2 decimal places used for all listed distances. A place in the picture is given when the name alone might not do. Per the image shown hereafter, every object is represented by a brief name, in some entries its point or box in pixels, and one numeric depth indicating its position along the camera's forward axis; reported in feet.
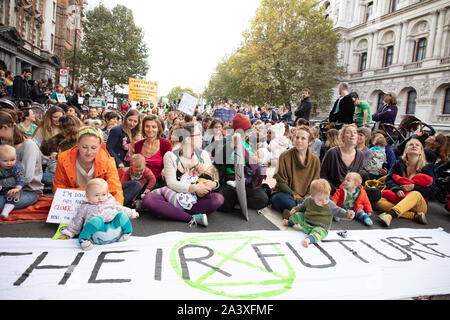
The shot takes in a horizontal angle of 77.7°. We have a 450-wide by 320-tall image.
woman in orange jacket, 10.66
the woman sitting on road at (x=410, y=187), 13.87
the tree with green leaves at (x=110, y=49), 96.78
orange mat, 10.97
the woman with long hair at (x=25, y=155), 11.57
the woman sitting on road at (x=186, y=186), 12.06
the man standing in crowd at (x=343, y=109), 22.86
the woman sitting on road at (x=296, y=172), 13.88
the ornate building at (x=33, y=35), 72.84
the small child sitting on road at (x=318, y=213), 10.61
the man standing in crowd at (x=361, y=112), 22.98
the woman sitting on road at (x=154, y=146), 15.07
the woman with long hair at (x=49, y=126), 16.39
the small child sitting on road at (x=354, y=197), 13.39
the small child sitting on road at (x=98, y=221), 9.02
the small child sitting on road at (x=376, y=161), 18.48
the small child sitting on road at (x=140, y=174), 13.80
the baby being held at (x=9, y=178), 10.86
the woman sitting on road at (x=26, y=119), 17.19
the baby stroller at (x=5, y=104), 19.51
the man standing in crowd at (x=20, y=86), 31.83
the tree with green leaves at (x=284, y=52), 80.84
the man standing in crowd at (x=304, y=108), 29.58
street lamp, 54.70
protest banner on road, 7.26
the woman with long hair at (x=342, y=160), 14.83
